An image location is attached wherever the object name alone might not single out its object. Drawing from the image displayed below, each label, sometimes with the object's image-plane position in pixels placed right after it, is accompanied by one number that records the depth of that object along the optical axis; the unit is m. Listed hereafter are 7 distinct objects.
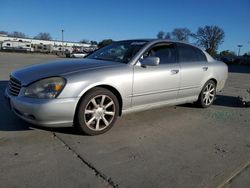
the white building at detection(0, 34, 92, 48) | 65.59
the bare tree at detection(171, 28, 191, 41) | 59.79
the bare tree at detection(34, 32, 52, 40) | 84.88
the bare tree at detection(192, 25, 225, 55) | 56.54
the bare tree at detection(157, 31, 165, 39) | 59.09
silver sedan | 2.46
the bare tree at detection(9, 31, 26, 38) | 80.71
